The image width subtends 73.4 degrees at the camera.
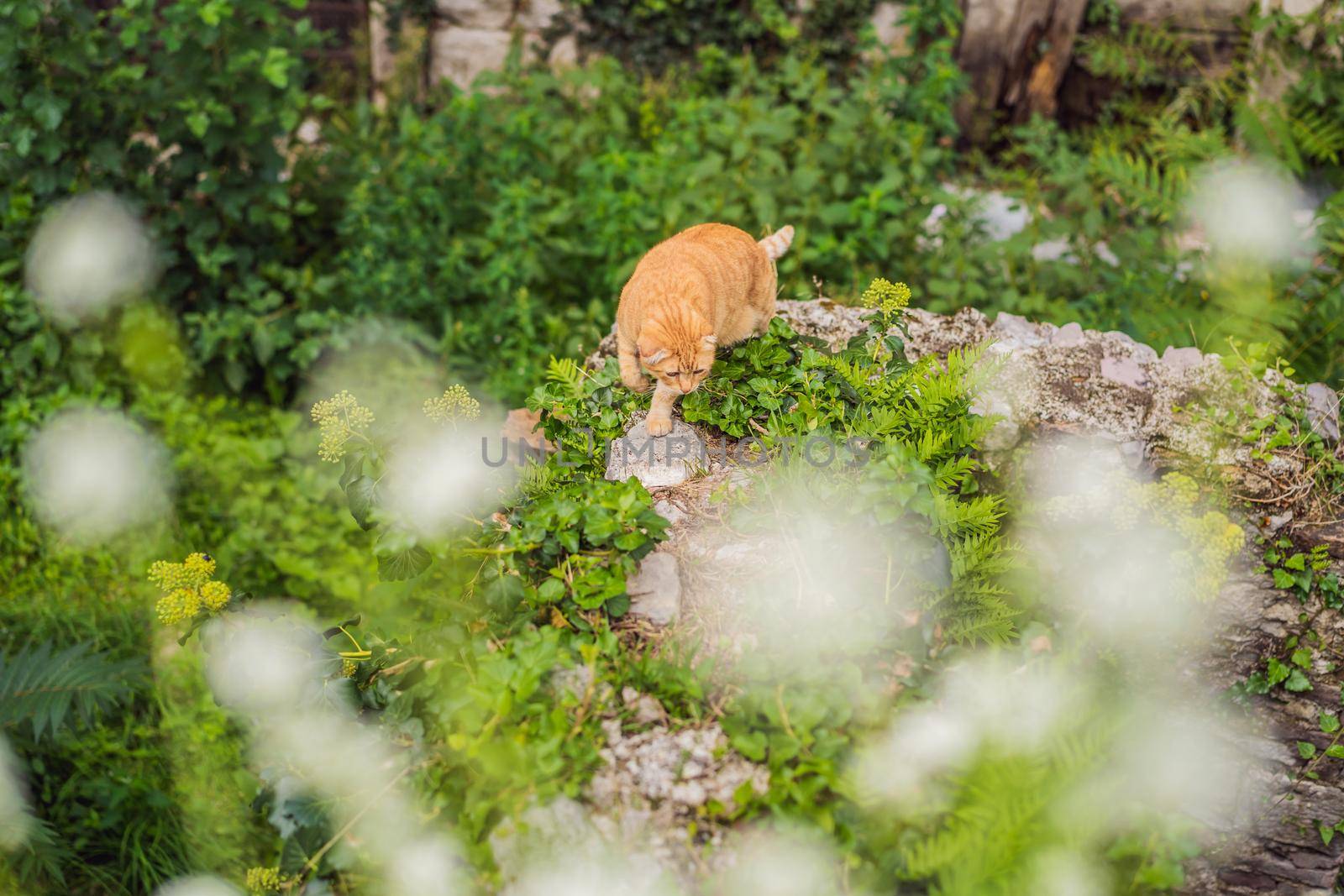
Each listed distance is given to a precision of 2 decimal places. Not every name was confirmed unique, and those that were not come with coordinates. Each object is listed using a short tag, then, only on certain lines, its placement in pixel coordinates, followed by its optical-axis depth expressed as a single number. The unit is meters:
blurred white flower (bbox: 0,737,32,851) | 2.79
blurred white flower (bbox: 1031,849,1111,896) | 1.71
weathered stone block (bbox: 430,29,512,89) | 7.30
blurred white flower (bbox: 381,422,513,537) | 2.18
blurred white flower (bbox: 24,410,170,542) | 4.14
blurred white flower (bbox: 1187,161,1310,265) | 3.96
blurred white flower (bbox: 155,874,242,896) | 2.34
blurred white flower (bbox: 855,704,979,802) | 1.85
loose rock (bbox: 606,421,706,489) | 2.56
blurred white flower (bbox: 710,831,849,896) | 1.74
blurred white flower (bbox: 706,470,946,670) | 2.10
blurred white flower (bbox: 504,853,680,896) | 1.75
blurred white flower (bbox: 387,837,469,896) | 1.84
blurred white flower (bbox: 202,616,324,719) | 2.19
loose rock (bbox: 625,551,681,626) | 2.20
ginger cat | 2.39
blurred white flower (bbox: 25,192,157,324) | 4.39
